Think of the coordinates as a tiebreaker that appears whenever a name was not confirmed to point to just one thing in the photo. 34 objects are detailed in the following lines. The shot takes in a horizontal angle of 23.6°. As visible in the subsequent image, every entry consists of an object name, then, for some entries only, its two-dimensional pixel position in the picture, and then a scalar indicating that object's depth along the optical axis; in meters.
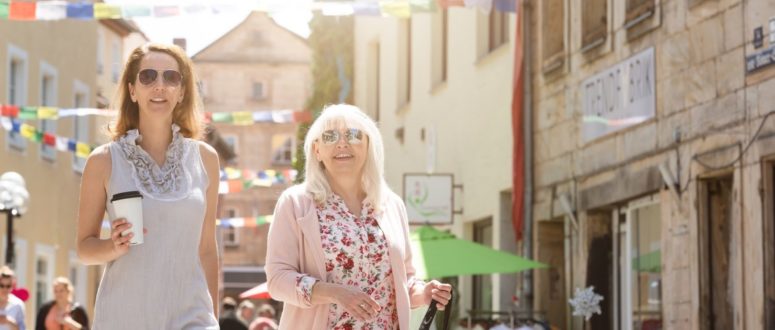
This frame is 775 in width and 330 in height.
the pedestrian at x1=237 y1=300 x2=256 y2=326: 34.59
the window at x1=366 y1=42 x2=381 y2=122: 37.56
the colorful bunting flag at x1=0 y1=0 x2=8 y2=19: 17.64
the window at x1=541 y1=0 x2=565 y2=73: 21.31
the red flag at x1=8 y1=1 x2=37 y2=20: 17.67
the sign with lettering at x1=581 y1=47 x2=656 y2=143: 17.44
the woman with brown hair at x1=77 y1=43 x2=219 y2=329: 5.87
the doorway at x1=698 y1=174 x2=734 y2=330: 15.59
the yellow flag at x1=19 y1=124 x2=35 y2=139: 26.58
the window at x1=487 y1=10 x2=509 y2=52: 24.34
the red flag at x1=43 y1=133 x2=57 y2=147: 28.07
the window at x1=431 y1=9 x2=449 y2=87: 29.06
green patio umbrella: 18.41
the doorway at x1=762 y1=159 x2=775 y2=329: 14.11
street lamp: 24.69
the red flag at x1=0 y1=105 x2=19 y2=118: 26.23
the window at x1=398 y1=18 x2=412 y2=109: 32.47
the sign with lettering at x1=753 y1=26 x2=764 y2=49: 14.01
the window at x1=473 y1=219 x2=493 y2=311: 26.00
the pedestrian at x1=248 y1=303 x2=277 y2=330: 27.81
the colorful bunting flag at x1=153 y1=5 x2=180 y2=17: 19.03
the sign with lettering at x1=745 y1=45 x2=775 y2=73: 13.80
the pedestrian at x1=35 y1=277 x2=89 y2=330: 19.33
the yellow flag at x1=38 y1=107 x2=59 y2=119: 26.05
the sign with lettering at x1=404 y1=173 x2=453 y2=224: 25.36
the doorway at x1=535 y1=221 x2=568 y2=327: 22.19
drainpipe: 22.12
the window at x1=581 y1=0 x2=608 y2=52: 19.20
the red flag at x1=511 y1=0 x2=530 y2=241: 22.23
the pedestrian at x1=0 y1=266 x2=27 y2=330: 17.19
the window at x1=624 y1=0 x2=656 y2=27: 17.33
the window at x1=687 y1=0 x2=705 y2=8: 15.58
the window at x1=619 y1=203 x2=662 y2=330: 17.68
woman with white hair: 7.09
